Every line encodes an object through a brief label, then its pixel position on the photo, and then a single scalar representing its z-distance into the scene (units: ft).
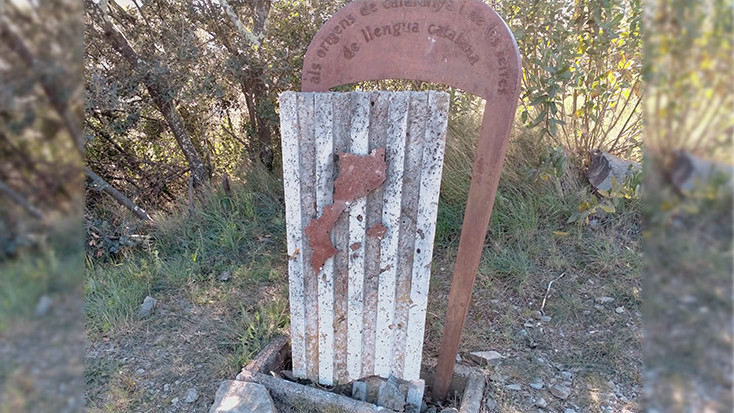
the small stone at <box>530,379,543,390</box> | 7.04
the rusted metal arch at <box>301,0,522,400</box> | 4.89
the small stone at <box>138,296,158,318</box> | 8.84
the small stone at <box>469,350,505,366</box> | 7.48
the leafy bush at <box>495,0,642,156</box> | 8.92
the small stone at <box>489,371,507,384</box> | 7.06
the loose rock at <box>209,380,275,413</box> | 6.07
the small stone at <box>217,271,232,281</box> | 10.00
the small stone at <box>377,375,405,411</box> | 6.29
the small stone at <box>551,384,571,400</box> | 6.84
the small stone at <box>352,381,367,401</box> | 6.78
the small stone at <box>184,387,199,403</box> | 6.92
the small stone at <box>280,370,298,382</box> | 7.12
